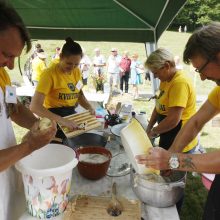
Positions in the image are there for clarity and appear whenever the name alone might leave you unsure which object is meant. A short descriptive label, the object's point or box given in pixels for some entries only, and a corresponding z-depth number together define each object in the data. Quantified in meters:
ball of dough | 1.17
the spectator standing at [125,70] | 8.53
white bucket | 1.18
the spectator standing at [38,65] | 6.72
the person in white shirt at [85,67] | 8.27
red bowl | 1.61
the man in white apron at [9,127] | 1.10
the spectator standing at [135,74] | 8.22
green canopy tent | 2.83
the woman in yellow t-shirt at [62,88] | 2.40
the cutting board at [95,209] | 1.28
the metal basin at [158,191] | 1.36
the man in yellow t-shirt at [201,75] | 1.27
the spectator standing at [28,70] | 7.01
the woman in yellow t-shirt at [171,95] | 2.24
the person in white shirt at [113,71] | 8.58
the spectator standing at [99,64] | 8.91
